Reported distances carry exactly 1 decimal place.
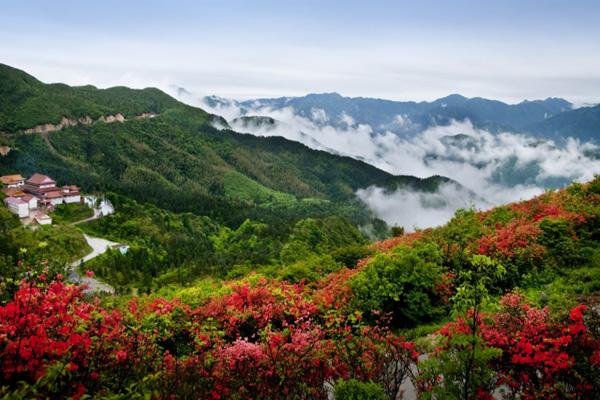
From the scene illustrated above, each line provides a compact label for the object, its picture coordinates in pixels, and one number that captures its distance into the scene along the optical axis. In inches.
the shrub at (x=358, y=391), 273.3
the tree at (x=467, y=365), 257.8
